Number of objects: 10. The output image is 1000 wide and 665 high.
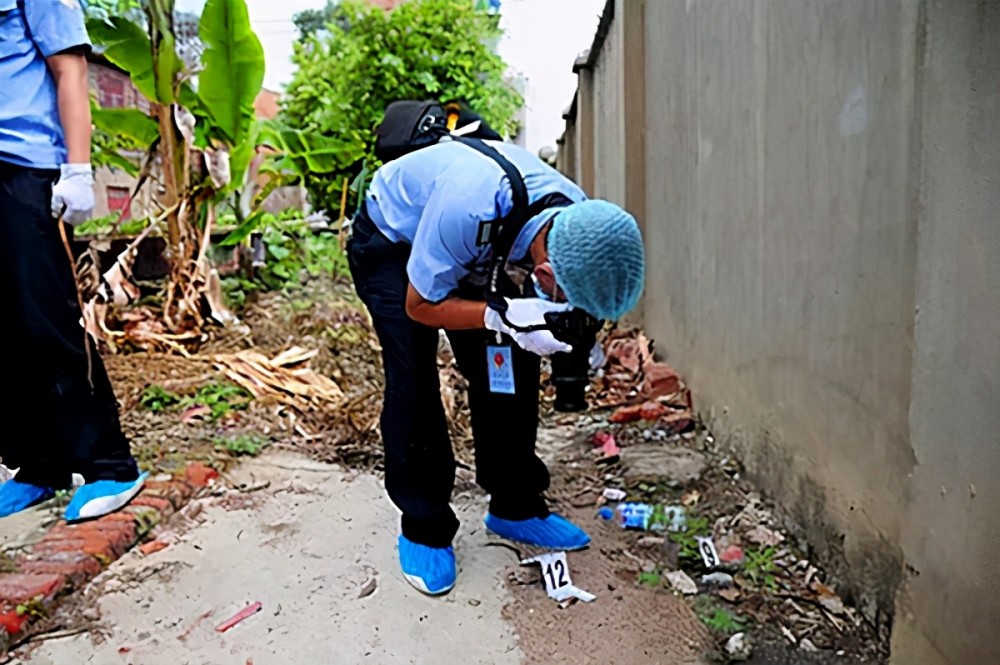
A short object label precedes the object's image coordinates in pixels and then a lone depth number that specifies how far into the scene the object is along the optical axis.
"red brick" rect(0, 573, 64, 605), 2.13
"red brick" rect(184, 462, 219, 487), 3.05
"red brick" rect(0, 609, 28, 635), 2.01
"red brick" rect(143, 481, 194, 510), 2.86
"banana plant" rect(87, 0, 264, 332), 4.78
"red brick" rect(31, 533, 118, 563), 2.42
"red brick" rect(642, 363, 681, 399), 3.89
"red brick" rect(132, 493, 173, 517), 2.77
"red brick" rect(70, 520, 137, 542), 2.54
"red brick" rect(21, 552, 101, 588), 2.27
